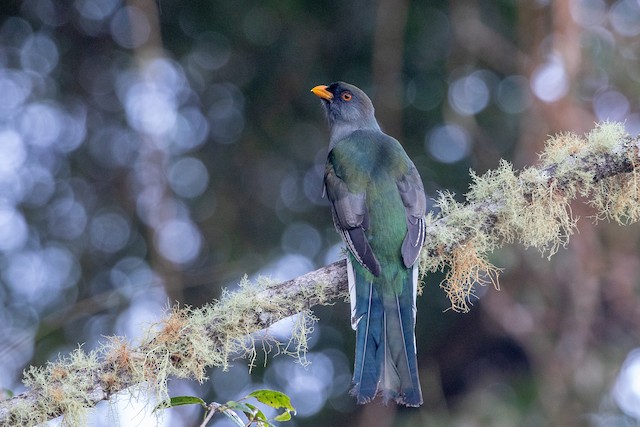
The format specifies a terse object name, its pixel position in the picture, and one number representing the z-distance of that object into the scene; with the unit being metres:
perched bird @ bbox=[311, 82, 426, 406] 6.73
